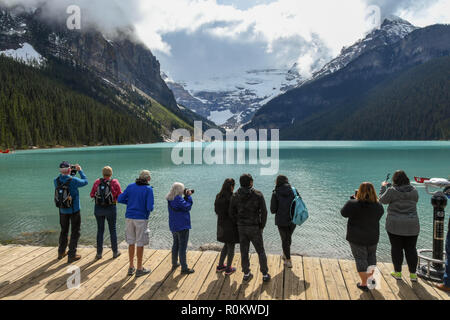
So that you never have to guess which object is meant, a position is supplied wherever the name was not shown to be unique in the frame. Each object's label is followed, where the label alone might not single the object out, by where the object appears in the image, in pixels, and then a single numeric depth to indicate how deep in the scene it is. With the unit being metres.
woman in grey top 6.47
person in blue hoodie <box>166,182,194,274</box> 7.06
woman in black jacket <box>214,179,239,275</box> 7.00
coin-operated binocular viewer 6.64
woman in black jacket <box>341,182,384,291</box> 6.18
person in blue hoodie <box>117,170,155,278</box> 7.13
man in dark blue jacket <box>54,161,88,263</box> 7.84
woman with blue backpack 7.55
